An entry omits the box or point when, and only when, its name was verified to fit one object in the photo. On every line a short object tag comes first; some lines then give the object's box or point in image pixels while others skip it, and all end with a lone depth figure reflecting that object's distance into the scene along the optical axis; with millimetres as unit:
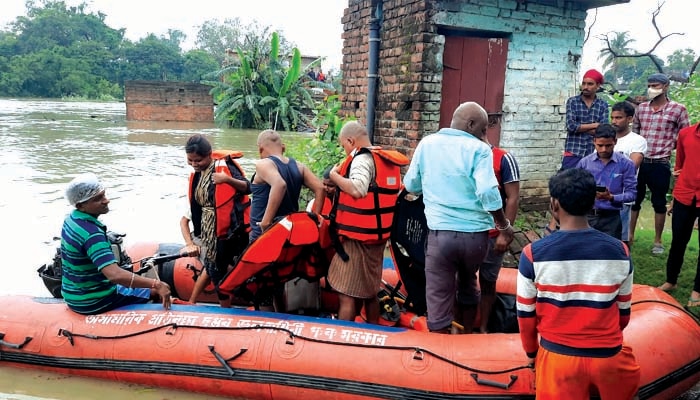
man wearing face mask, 4867
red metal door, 5758
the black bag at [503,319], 3803
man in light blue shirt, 2889
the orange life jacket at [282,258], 3465
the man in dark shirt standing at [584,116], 4613
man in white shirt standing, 4062
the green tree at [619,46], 43325
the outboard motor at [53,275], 3941
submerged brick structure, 21547
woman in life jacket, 3854
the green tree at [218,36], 55256
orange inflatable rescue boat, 2932
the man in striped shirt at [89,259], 3295
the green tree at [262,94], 19219
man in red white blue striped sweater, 2072
